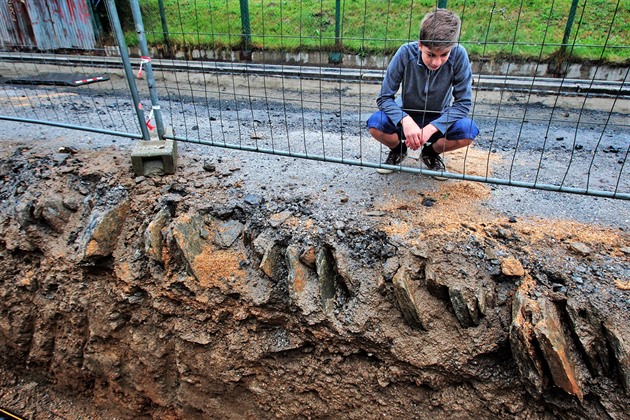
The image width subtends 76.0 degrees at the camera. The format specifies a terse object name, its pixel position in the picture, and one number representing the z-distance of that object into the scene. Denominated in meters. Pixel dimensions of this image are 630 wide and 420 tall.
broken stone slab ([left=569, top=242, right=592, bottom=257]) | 2.47
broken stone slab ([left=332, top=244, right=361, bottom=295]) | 2.70
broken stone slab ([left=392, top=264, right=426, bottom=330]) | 2.54
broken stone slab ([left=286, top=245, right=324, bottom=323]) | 2.71
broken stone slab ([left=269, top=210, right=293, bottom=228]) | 2.93
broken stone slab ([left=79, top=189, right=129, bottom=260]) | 3.22
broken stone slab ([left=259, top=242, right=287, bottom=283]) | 2.83
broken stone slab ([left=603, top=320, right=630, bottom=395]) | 2.12
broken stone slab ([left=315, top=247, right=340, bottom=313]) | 2.72
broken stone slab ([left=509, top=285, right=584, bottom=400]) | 2.21
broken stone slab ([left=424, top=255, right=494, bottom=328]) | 2.46
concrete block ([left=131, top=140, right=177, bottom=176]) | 3.37
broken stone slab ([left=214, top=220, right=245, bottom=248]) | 3.03
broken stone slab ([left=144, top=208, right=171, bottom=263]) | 3.06
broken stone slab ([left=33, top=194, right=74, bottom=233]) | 3.42
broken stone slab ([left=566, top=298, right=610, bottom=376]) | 2.21
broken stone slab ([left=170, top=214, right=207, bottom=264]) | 2.96
